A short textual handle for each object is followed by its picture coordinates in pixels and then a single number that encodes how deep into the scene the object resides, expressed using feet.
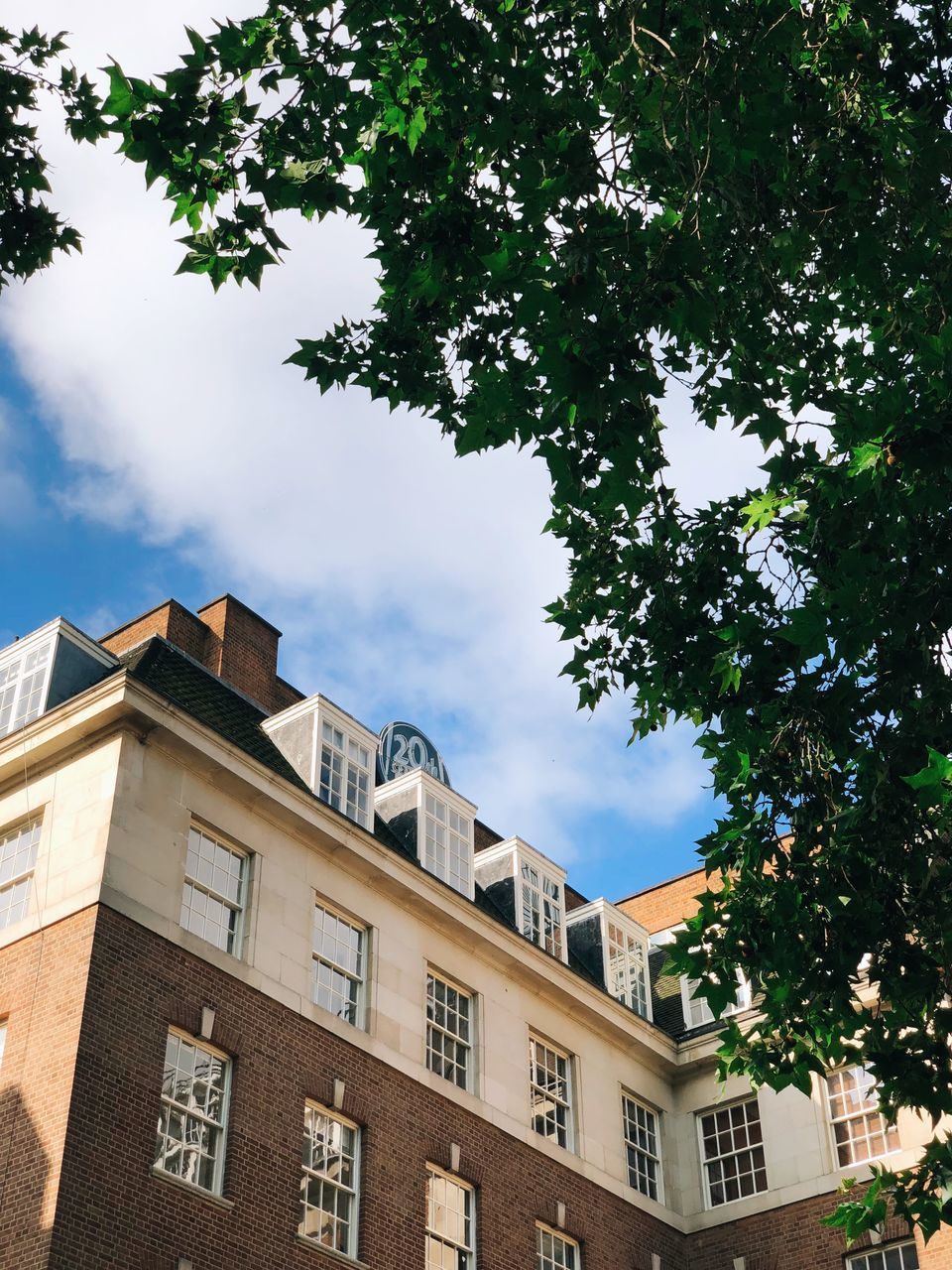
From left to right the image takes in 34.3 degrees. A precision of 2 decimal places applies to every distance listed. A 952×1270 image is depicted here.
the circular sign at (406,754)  106.97
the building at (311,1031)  64.49
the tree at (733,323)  34.27
